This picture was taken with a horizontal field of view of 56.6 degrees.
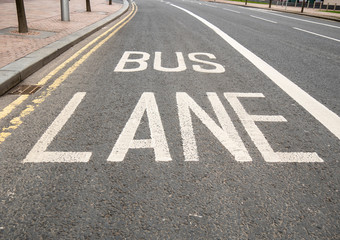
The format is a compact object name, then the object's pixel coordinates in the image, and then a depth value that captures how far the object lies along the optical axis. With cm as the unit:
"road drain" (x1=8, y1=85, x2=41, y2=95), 438
